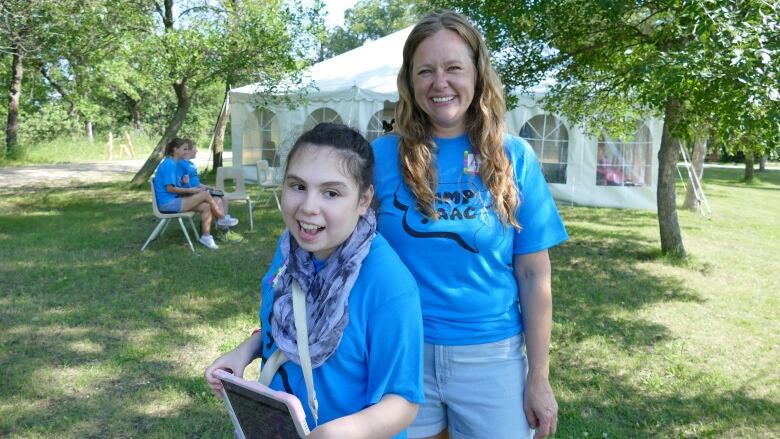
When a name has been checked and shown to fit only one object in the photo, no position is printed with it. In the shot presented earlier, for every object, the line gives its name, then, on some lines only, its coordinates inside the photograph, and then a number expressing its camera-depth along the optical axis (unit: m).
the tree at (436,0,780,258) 3.79
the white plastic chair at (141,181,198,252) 8.04
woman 1.56
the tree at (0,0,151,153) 9.02
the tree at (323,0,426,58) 51.87
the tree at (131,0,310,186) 11.35
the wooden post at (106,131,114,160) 28.01
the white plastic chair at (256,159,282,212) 11.80
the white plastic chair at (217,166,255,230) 10.05
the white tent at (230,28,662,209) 13.47
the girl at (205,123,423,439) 1.28
